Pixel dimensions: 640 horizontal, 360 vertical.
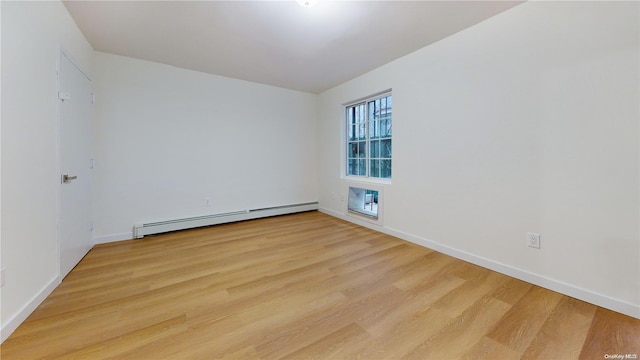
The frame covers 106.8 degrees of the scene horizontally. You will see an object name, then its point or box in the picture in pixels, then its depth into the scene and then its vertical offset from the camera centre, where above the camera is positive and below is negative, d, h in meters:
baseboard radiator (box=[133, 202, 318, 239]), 3.28 -0.65
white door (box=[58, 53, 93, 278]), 2.13 +0.15
